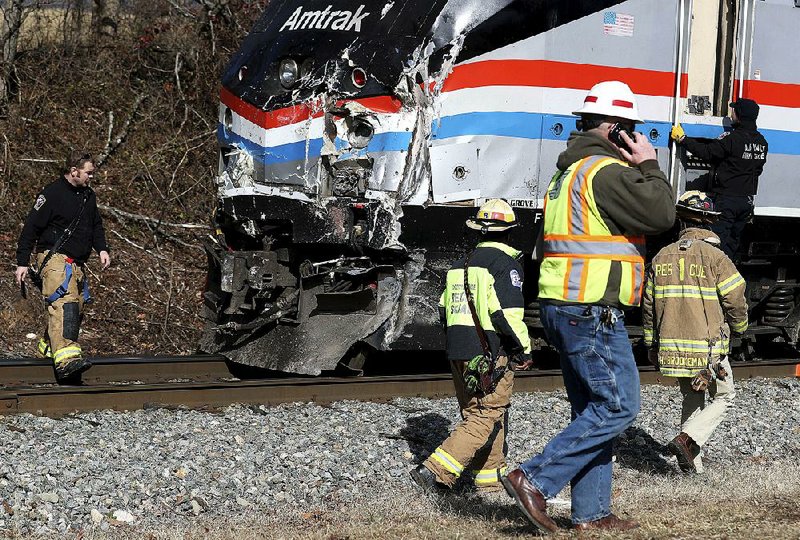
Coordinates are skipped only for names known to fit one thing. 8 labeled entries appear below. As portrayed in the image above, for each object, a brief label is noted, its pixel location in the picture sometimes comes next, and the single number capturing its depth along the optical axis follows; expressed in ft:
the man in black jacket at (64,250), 56.44
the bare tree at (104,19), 112.37
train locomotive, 52.65
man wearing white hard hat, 31.99
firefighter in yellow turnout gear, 39.17
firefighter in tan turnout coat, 42.75
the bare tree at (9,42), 101.19
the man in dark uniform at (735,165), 58.08
